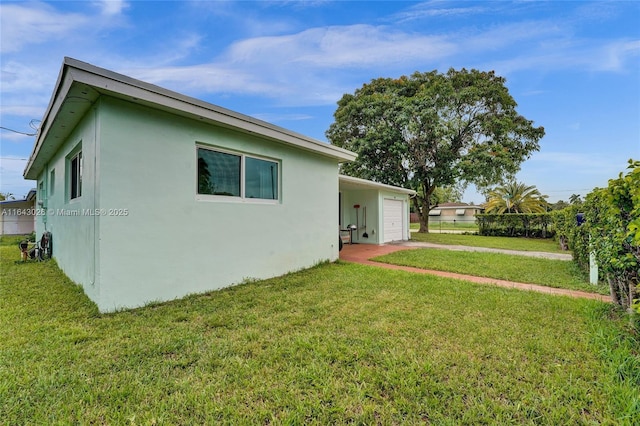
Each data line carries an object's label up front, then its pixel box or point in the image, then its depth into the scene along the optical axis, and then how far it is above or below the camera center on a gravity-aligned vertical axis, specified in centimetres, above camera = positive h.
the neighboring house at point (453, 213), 4288 +56
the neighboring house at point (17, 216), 1786 +15
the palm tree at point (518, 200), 2185 +129
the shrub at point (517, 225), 1658 -56
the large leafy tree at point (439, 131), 1568 +513
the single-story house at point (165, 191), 386 +49
